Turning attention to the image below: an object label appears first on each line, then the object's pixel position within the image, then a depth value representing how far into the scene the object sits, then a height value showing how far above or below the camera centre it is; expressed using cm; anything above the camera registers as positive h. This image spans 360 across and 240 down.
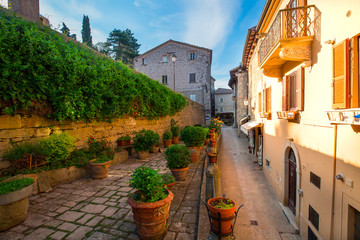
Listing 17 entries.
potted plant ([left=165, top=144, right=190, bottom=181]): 570 -148
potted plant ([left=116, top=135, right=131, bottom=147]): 835 -121
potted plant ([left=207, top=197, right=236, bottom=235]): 278 -163
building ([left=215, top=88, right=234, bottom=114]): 4788 +326
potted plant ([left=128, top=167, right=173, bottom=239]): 294 -149
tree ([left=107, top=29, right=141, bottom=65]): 3669 +1528
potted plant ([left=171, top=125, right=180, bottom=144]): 1332 -148
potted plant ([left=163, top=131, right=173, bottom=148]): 1168 -155
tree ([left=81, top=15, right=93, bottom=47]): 3222 +1588
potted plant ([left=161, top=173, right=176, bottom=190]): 461 -173
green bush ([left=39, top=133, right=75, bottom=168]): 477 -87
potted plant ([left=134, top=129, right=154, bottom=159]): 823 -131
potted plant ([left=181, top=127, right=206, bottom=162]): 898 -116
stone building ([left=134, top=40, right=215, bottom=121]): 2852 +778
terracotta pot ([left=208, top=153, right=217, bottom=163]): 539 -131
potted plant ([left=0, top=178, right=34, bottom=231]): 307 -151
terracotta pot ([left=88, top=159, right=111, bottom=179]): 560 -171
